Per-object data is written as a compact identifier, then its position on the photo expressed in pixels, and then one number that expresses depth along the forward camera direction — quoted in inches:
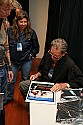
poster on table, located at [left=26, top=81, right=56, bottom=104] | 73.3
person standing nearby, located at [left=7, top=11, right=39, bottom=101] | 121.1
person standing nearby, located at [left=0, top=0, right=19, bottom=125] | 74.9
